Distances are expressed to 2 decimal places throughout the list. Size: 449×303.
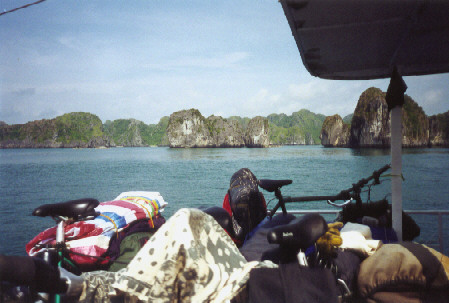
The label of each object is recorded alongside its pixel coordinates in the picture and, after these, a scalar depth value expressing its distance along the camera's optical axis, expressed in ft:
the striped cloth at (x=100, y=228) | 10.69
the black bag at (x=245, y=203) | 12.79
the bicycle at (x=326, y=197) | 13.25
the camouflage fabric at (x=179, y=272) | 6.03
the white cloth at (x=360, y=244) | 10.42
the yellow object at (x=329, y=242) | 9.73
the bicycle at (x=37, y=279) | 4.04
